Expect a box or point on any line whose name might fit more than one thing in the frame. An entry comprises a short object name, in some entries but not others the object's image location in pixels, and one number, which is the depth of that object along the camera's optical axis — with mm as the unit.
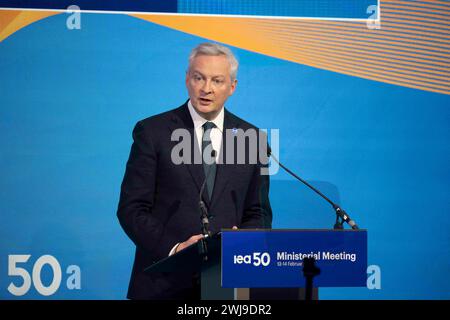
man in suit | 7852
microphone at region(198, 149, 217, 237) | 6137
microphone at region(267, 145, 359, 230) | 6234
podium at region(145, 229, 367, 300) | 5840
